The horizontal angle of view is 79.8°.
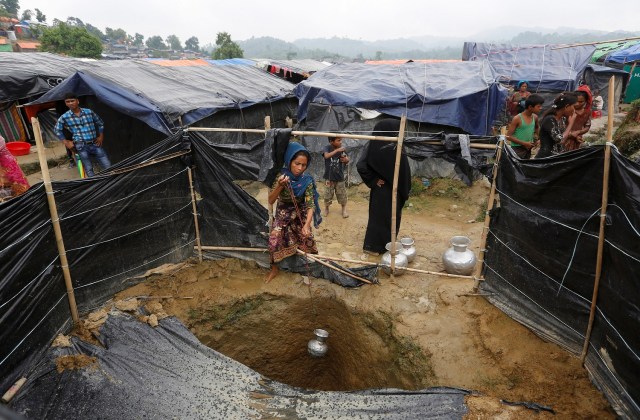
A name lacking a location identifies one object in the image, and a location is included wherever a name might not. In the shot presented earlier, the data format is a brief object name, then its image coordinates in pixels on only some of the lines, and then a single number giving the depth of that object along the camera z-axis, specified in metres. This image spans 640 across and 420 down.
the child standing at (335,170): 5.95
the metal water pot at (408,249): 4.94
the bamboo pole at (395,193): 3.97
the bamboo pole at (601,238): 2.64
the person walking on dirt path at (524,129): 5.08
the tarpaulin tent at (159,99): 7.43
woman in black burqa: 4.57
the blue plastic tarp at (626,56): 17.14
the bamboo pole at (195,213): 4.73
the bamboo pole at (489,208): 3.68
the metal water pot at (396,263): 4.62
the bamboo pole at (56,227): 3.12
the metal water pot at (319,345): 4.43
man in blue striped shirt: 6.20
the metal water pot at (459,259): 4.44
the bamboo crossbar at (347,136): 3.92
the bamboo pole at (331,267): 4.58
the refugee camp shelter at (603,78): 16.27
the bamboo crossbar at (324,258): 4.42
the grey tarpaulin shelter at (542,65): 12.86
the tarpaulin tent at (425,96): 8.08
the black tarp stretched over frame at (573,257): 2.56
